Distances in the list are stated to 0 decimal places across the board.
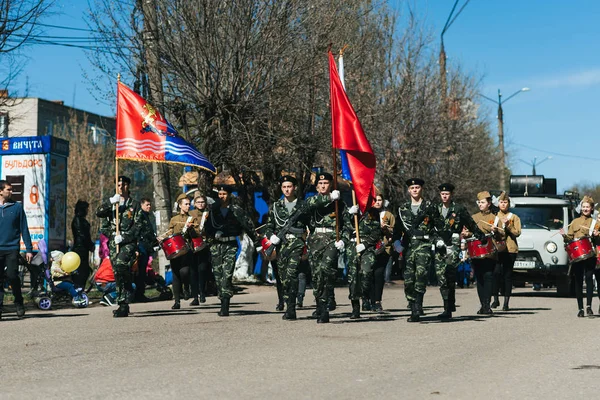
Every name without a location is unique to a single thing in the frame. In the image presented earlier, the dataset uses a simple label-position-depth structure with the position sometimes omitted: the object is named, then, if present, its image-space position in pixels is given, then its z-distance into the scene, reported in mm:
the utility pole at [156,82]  21453
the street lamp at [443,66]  37969
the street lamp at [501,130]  48828
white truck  21359
